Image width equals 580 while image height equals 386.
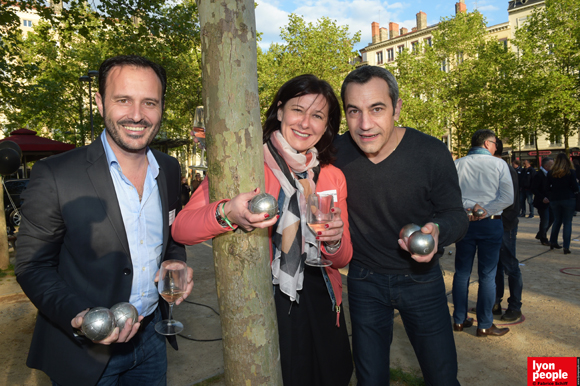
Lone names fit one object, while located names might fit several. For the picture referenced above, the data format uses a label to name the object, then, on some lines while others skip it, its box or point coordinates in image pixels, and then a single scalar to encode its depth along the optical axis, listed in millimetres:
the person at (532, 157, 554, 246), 9664
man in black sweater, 2393
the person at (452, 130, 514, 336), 4539
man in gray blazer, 1666
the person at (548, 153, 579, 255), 8852
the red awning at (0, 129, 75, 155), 16016
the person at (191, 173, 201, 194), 21750
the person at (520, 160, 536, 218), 14680
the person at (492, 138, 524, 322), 5027
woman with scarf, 2195
